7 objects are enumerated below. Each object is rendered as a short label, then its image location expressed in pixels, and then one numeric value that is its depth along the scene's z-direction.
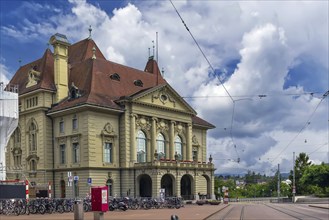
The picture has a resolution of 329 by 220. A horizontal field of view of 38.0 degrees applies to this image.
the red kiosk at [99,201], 15.10
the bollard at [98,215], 15.03
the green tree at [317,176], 76.19
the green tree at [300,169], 93.44
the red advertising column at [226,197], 63.03
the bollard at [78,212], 15.55
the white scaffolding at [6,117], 44.62
